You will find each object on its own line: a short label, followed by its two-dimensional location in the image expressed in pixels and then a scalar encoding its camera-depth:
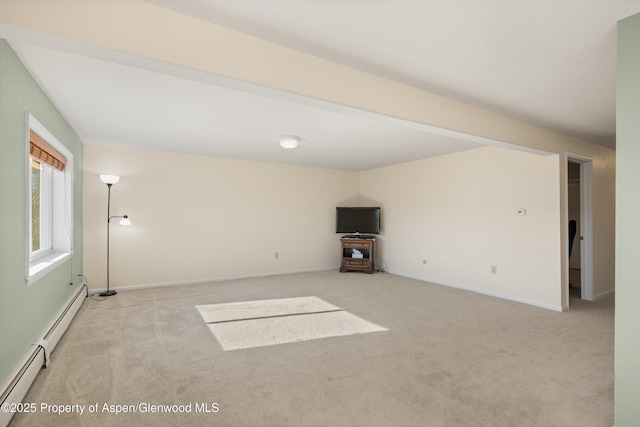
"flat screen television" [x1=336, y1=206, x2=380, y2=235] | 6.75
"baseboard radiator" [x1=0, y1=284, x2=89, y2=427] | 1.85
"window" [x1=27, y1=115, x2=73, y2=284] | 2.74
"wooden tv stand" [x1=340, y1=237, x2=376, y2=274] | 6.49
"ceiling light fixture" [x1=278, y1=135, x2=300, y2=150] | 4.15
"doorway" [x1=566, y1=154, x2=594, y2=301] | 4.58
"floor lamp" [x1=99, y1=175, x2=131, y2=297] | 4.47
